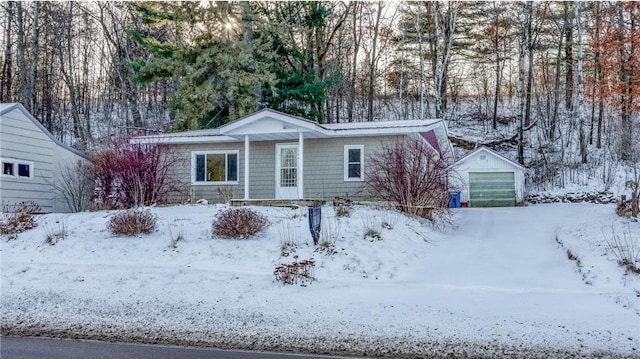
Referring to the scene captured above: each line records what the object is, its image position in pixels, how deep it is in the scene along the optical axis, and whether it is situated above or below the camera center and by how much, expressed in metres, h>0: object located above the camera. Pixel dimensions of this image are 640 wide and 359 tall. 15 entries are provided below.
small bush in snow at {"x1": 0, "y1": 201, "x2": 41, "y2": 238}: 11.02 -0.83
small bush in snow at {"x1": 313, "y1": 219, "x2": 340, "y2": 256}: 9.66 -1.11
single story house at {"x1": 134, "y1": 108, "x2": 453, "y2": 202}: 15.75 +1.02
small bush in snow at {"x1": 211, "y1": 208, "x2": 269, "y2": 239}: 10.25 -0.86
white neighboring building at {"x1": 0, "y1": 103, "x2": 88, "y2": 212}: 14.18 +0.77
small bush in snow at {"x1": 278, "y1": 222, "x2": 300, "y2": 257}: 9.63 -1.14
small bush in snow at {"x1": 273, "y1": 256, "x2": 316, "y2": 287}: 8.34 -1.54
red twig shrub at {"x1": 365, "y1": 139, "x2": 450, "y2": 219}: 13.16 +0.06
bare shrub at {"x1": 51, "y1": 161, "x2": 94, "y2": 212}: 16.14 -0.06
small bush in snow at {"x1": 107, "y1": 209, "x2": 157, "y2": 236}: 10.55 -0.85
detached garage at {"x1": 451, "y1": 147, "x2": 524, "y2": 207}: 21.45 +0.16
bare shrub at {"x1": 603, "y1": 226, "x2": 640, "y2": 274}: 8.15 -1.19
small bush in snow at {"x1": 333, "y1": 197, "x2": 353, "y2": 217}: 12.33 -0.63
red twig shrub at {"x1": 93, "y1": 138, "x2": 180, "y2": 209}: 14.37 +0.27
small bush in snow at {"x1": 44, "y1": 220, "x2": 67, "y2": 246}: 10.39 -1.02
